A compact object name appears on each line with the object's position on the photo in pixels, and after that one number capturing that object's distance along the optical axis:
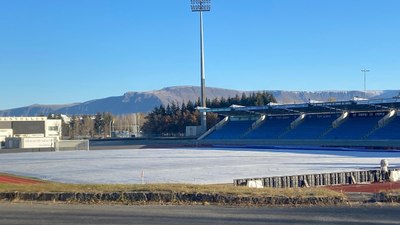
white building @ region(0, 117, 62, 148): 125.22
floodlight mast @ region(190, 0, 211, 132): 98.25
